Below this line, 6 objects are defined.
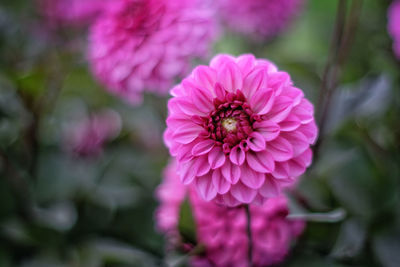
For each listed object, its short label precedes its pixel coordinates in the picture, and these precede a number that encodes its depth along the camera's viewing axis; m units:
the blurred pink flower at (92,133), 1.18
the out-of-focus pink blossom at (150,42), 0.86
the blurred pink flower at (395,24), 0.94
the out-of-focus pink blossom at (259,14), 1.27
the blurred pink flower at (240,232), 0.78
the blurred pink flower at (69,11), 1.29
